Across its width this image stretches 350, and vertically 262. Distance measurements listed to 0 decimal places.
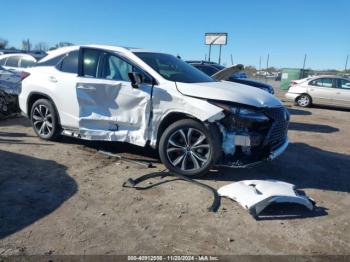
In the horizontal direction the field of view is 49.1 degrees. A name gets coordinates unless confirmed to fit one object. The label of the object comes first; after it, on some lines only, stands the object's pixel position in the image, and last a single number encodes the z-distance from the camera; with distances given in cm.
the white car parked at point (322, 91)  1664
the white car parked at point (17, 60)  1269
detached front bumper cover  436
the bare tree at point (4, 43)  4601
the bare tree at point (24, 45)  3153
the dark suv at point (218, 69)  1217
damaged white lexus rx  521
